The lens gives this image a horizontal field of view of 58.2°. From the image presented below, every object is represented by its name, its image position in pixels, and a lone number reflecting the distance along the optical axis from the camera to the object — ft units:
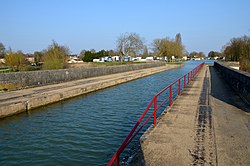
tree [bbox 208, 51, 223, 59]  538.88
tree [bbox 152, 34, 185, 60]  277.64
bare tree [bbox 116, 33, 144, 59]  214.07
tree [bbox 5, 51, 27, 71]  116.20
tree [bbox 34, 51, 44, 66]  203.68
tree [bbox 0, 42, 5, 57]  207.99
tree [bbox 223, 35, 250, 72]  105.81
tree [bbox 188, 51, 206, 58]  609.66
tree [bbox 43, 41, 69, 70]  89.71
